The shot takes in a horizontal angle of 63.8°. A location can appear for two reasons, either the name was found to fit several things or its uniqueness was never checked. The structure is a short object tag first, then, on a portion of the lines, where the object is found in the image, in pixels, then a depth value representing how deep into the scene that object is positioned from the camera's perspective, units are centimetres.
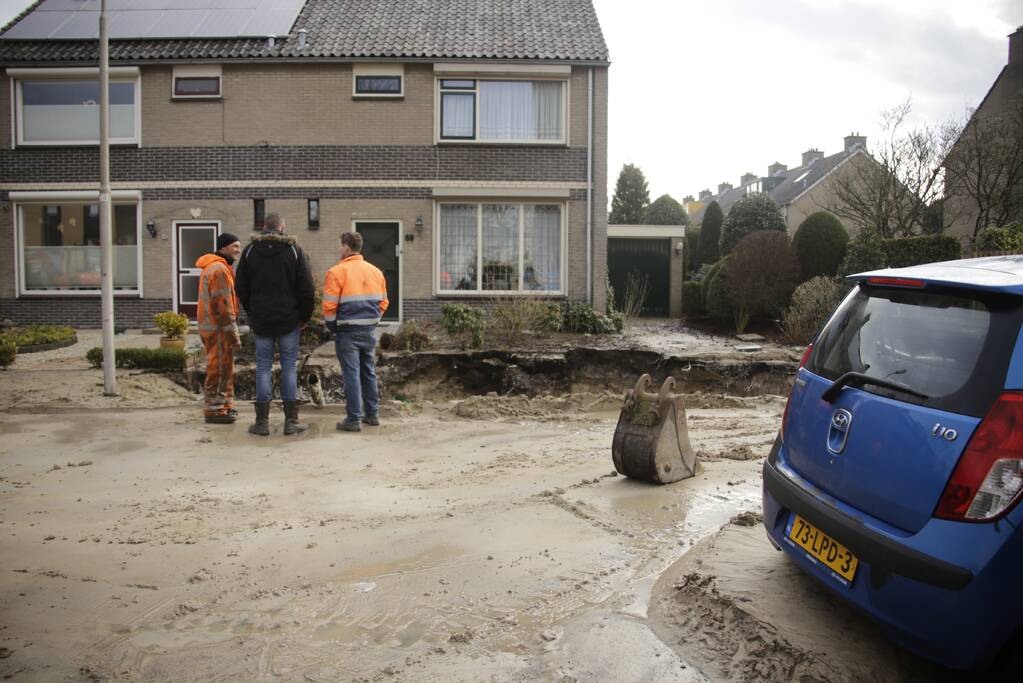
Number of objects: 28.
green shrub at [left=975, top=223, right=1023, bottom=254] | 1255
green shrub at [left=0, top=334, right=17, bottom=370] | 1092
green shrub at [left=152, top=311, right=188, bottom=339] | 1229
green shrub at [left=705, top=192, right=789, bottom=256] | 3016
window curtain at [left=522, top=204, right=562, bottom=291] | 1745
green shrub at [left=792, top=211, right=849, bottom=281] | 2011
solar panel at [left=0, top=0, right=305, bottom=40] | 1780
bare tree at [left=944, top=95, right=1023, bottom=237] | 1766
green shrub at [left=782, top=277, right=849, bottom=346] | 1495
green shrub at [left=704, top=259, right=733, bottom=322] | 1997
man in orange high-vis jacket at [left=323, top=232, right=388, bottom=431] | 802
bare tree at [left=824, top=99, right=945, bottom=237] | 1889
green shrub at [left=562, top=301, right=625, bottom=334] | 1630
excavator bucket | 562
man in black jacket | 768
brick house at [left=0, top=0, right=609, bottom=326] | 1719
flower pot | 1225
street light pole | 962
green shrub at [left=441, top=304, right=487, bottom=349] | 1334
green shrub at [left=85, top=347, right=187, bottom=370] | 1119
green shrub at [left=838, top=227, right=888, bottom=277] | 1530
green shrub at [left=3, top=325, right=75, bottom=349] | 1282
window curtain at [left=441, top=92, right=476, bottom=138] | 1736
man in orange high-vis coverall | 810
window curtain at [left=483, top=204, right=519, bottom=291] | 1742
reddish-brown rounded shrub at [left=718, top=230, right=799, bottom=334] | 1842
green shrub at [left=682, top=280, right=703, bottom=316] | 2358
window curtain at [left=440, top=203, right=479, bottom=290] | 1742
